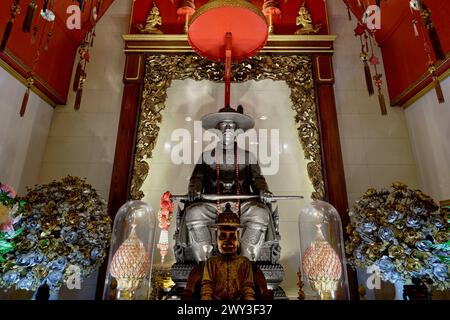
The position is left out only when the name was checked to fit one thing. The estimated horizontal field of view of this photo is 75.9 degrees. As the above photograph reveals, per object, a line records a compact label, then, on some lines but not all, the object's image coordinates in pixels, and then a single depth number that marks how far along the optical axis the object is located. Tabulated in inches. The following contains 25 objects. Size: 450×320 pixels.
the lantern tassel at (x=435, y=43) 64.3
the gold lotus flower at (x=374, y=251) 72.1
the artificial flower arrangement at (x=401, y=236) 67.2
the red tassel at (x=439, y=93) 69.9
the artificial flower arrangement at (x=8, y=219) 60.3
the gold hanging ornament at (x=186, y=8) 119.0
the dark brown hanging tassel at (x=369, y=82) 89.0
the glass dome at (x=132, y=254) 69.9
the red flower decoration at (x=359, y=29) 112.0
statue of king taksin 85.7
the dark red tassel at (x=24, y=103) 78.0
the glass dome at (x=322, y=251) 67.9
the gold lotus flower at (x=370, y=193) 78.1
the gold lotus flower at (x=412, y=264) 67.1
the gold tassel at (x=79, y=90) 88.4
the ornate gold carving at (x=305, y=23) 135.3
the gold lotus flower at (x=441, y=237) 65.5
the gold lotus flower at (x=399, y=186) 75.3
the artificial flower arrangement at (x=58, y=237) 68.4
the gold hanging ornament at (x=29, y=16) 62.3
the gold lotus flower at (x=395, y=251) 69.0
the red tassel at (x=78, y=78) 89.7
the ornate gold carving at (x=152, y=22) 135.9
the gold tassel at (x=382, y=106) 86.0
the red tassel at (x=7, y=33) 64.1
